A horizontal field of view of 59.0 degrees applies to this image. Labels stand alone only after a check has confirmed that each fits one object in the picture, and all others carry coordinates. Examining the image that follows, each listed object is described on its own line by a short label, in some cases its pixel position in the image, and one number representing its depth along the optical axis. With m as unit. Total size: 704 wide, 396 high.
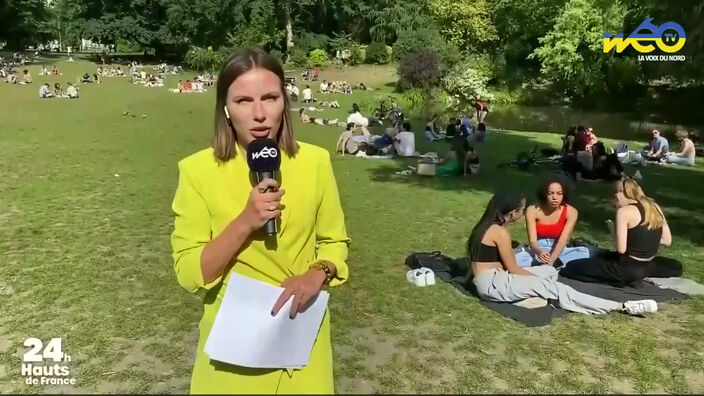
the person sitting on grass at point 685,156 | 14.81
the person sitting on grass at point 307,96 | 30.11
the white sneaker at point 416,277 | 6.49
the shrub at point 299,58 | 50.34
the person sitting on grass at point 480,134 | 18.09
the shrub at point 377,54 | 48.78
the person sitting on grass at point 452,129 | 18.14
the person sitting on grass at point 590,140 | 13.00
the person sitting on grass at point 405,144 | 15.40
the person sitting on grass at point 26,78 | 35.85
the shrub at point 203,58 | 48.44
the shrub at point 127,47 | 61.84
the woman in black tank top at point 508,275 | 5.79
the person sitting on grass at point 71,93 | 28.91
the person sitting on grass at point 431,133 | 18.58
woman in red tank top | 6.87
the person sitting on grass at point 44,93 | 28.47
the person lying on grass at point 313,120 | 21.95
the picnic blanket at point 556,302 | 5.62
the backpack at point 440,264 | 6.79
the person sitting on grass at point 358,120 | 17.77
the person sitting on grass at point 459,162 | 12.92
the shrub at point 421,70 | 35.00
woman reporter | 1.86
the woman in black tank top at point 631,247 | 6.26
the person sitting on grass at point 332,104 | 28.69
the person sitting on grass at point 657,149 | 14.98
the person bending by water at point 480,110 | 22.75
